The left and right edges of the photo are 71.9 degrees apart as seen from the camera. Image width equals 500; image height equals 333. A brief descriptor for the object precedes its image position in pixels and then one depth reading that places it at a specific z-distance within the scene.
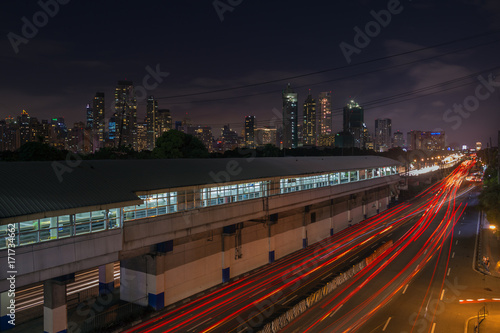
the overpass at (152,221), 18.16
